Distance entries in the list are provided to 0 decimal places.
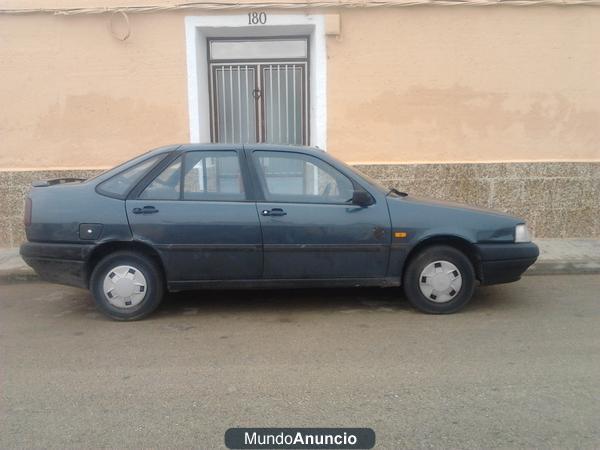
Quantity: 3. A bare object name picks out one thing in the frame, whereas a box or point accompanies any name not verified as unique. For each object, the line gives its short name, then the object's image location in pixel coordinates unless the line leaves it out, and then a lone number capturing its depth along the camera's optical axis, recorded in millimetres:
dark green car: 4723
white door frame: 7711
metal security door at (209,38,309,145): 8273
